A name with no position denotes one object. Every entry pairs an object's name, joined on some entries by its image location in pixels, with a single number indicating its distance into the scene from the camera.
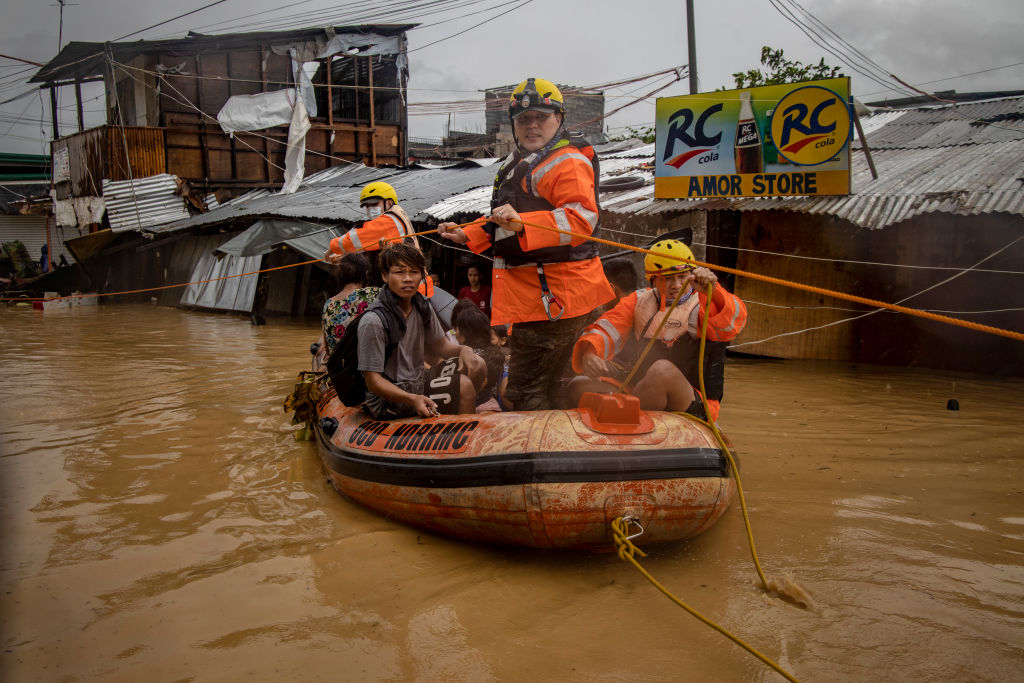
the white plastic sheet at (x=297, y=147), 18.11
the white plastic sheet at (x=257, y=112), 17.72
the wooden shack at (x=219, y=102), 17.25
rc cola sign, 7.20
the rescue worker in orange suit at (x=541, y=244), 3.38
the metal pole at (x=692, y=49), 11.65
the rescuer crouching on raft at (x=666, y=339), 3.45
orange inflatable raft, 2.90
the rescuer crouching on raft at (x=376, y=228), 5.36
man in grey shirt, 3.67
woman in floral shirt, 4.95
